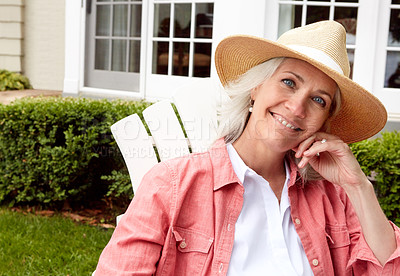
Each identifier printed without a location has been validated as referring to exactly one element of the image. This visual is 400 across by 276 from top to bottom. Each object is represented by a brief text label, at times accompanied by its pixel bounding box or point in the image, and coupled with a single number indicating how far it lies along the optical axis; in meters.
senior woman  1.65
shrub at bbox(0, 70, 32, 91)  7.30
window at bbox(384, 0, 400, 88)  4.60
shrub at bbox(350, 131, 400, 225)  3.34
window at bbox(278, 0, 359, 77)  4.67
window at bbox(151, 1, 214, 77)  5.34
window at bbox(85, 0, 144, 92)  6.02
